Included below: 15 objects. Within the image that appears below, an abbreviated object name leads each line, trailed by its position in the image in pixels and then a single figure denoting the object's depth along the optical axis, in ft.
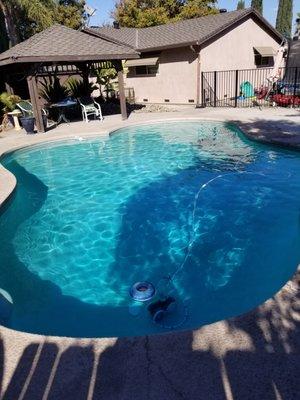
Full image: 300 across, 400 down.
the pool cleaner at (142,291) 15.94
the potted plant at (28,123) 46.16
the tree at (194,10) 109.60
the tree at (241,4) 167.02
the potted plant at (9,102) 50.85
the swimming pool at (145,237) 15.80
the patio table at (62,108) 51.37
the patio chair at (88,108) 53.21
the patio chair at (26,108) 49.72
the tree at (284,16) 142.61
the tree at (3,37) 70.03
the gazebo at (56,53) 43.06
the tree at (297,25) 138.00
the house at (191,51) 63.56
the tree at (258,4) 135.85
